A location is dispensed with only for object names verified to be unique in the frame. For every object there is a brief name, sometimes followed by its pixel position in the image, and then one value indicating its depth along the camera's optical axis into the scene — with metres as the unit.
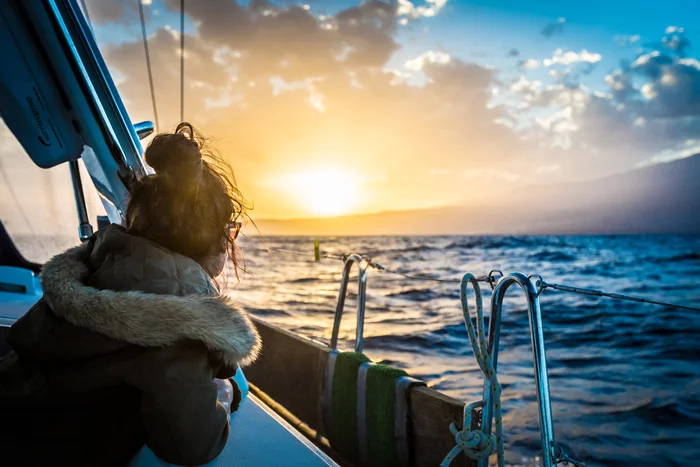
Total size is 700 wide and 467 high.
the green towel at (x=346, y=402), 2.83
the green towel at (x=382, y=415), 2.52
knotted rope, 1.79
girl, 1.17
